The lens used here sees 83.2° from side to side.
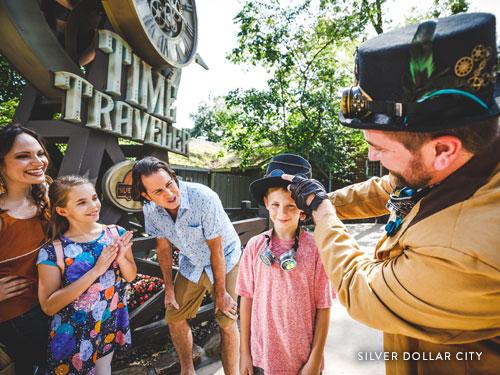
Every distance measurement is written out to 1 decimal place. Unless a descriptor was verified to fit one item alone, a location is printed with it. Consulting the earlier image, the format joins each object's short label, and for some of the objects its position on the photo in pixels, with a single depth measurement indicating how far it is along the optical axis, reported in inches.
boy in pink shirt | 63.5
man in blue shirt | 93.1
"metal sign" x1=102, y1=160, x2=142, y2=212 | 121.8
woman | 71.2
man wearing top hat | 32.9
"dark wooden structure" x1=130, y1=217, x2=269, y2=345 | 117.1
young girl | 71.0
